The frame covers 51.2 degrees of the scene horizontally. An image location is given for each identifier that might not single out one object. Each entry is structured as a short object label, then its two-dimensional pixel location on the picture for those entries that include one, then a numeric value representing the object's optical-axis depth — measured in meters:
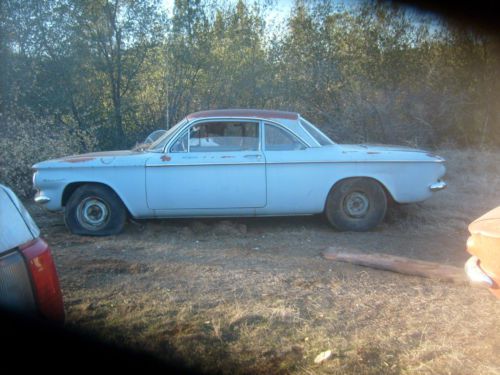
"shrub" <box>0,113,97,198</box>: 8.98
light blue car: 6.22
